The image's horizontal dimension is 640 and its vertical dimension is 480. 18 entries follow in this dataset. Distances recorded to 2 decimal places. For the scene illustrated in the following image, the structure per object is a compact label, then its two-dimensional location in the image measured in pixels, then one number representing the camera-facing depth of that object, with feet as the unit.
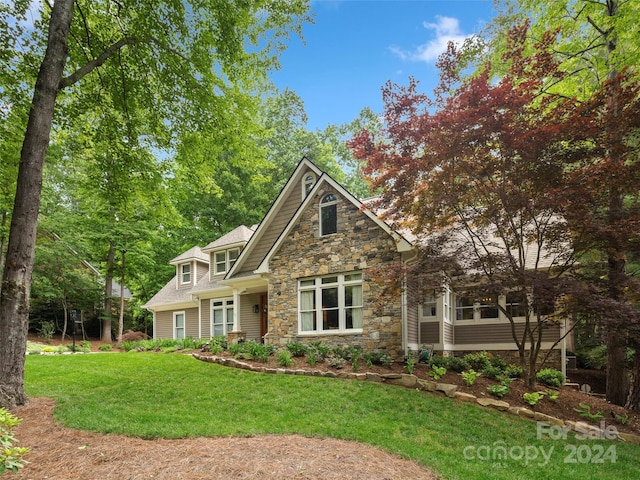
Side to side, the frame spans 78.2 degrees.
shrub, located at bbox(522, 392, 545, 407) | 23.71
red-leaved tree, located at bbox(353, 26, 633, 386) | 23.24
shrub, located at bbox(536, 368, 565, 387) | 29.48
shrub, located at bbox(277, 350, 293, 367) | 31.65
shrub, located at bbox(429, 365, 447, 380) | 27.50
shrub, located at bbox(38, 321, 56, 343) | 63.34
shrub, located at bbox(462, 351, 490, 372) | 31.27
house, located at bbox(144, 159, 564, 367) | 34.83
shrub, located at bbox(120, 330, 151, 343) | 63.68
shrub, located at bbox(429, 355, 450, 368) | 29.76
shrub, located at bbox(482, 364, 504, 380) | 28.86
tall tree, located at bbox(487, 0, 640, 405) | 22.35
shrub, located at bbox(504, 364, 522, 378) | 29.99
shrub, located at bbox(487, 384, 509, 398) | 24.93
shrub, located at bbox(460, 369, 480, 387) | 26.30
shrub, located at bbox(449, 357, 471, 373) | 29.84
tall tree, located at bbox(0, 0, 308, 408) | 21.67
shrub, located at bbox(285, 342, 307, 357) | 34.09
